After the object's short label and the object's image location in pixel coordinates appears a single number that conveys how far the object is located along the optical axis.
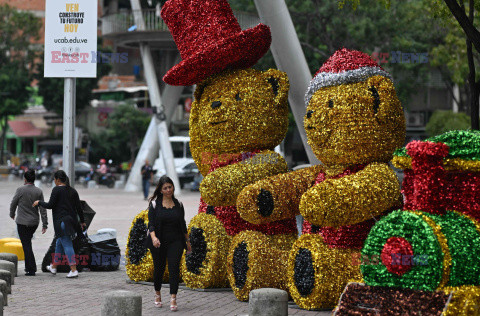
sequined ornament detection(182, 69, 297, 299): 8.45
